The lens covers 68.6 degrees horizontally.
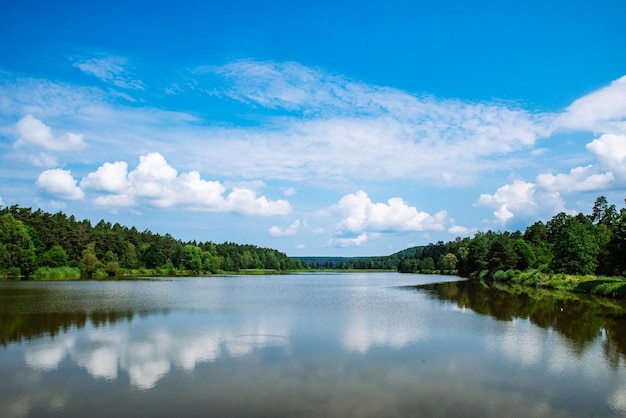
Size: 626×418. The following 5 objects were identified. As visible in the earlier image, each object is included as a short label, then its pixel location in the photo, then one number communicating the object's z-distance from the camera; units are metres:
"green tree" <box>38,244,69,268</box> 80.25
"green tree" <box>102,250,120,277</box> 86.50
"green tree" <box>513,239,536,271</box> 85.75
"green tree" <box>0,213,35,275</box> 70.88
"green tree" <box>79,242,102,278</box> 82.75
